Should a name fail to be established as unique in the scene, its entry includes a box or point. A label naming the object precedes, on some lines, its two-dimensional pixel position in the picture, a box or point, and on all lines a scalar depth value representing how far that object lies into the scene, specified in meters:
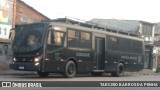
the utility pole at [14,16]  30.78
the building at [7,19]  29.47
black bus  18.59
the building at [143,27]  53.19
